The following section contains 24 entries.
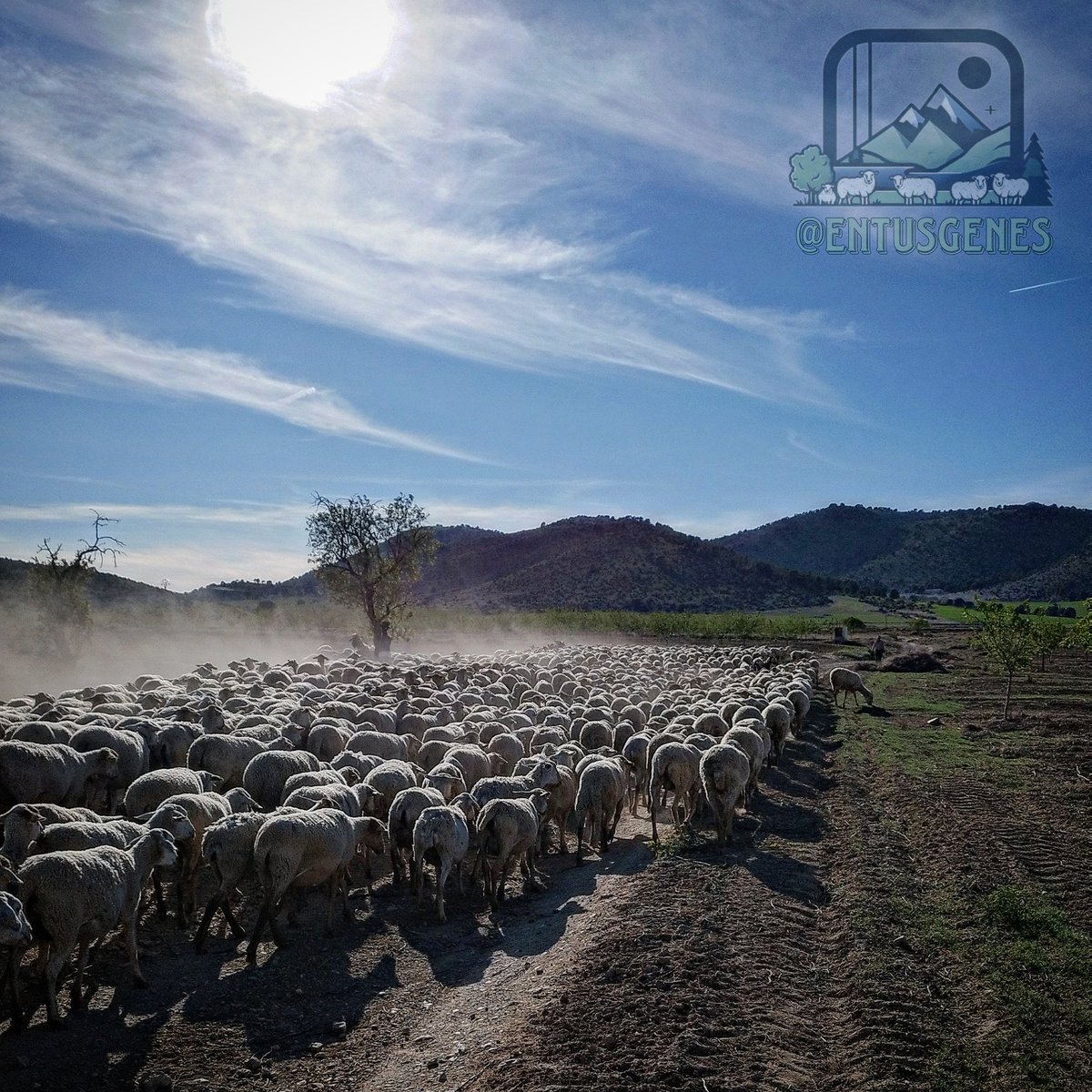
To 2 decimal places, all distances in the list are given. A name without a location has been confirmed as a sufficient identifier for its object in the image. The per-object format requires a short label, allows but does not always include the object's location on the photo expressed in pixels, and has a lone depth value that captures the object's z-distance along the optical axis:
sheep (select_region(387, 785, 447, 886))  10.34
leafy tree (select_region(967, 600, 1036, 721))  29.25
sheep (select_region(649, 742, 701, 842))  13.45
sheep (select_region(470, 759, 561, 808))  11.50
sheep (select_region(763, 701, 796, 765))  19.41
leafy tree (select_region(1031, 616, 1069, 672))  32.69
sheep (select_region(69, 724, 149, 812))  12.41
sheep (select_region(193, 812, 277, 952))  8.59
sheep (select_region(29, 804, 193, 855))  8.05
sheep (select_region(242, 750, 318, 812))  11.80
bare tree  39.38
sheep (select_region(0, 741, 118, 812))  10.68
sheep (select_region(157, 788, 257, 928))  9.09
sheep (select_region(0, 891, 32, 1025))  6.18
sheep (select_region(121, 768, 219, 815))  10.29
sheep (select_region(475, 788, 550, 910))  10.53
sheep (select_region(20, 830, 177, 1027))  6.86
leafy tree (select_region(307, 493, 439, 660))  45.78
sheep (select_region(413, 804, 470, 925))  9.81
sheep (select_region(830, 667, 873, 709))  31.88
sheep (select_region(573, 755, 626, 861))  12.75
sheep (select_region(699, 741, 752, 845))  12.51
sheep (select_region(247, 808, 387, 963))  8.55
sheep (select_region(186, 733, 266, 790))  12.59
